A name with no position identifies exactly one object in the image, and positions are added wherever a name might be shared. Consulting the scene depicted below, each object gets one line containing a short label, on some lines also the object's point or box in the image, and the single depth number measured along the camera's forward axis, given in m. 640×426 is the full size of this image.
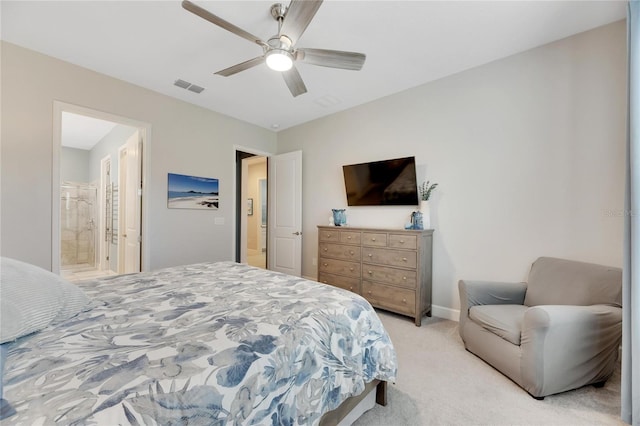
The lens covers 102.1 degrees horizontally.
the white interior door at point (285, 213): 4.53
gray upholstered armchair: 1.69
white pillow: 0.93
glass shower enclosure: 5.48
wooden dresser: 2.88
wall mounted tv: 3.24
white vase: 3.09
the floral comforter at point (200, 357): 0.70
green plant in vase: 3.10
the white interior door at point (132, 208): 3.33
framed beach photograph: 3.55
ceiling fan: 1.61
